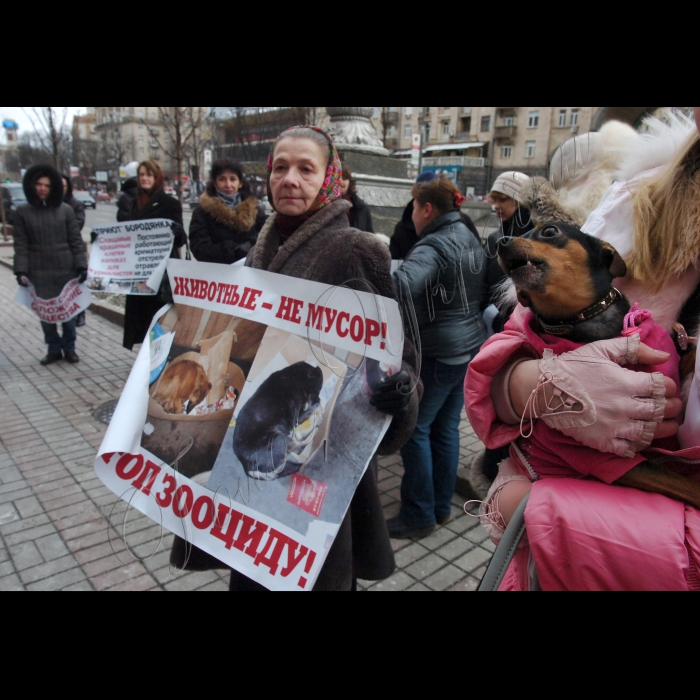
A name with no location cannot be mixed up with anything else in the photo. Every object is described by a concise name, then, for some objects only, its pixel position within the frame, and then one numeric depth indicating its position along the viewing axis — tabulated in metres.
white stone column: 6.26
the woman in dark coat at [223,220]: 4.38
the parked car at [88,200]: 34.97
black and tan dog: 1.05
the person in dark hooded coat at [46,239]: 5.96
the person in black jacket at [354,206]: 4.45
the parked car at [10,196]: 20.48
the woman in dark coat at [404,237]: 3.66
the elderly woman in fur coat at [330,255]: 1.69
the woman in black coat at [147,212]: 4.98
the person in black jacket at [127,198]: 6.27
